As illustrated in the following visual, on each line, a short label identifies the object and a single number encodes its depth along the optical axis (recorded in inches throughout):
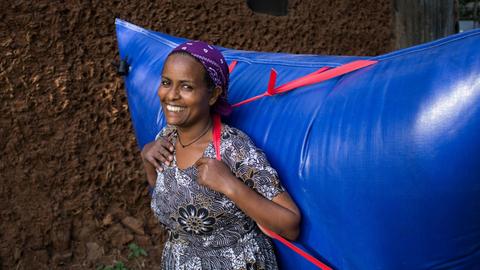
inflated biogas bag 44.7
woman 55.5
